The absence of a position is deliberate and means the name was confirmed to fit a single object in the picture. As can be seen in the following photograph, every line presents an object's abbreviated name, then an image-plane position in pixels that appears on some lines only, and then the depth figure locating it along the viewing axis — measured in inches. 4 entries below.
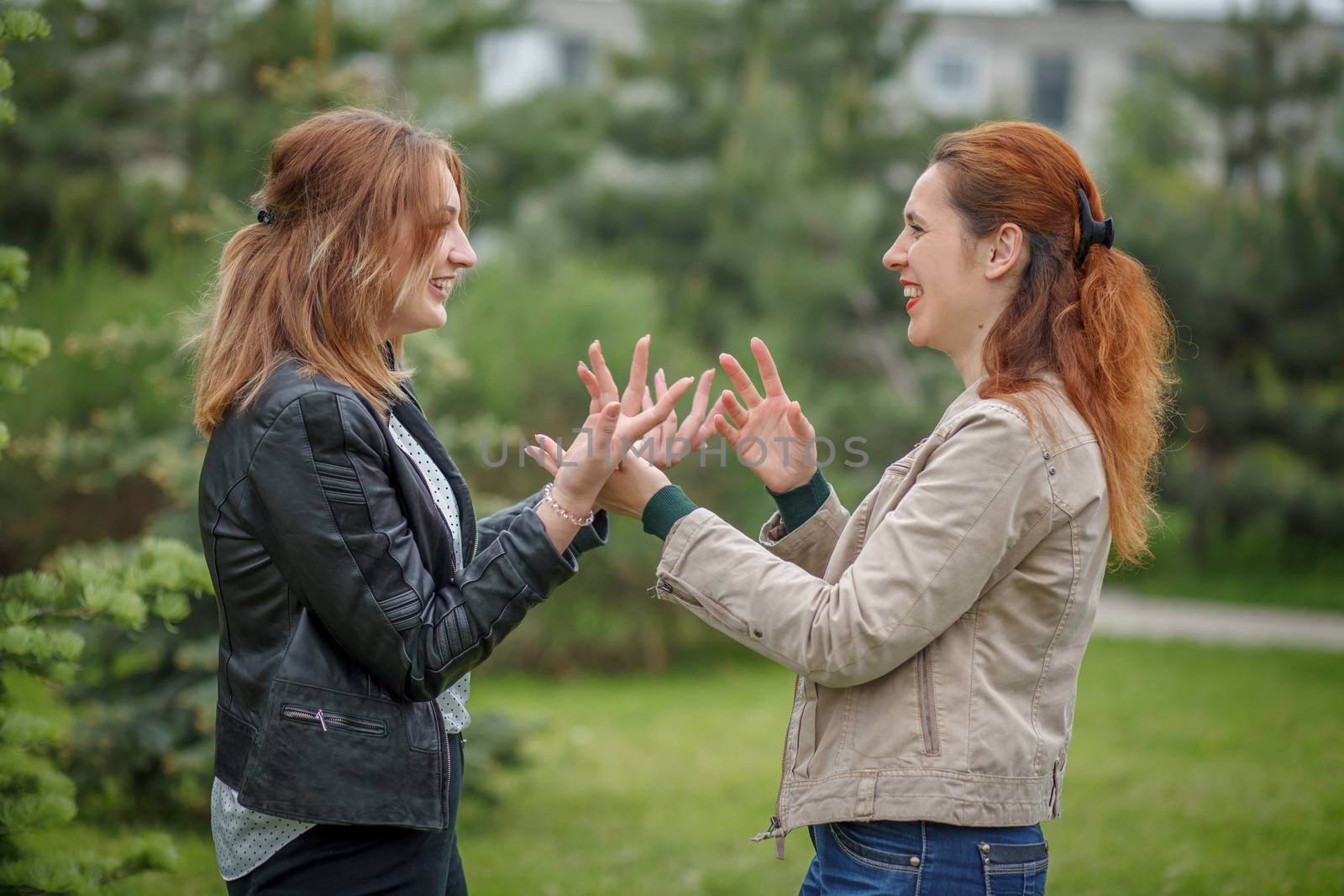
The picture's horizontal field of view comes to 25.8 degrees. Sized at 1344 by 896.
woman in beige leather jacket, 143.6
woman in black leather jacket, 143.3
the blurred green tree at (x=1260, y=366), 629.2
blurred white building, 1503.0
